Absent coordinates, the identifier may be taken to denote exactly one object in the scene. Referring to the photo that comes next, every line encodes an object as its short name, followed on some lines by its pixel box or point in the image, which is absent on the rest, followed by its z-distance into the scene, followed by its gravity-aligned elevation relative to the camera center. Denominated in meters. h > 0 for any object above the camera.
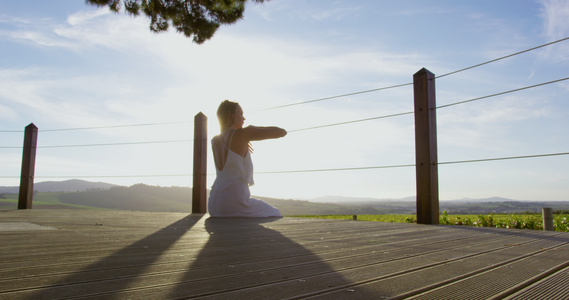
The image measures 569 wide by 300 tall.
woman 3.93 +0.22
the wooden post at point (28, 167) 6.25 +0.37
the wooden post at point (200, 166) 5.29 +0.35
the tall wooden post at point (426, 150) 3.43 +0.39
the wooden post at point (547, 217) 4.18 -0.21
